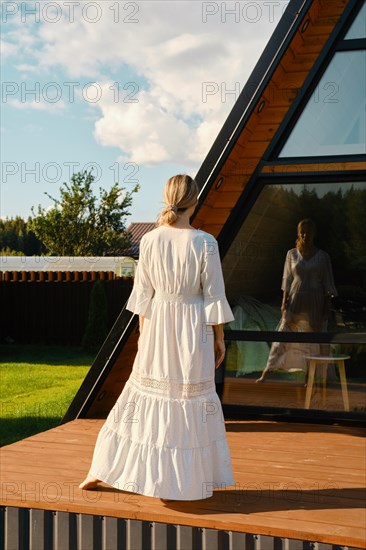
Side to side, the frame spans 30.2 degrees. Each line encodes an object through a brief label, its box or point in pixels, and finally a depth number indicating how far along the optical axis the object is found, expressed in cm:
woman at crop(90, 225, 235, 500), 376
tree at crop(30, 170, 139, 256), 2734
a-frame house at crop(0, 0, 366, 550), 545
